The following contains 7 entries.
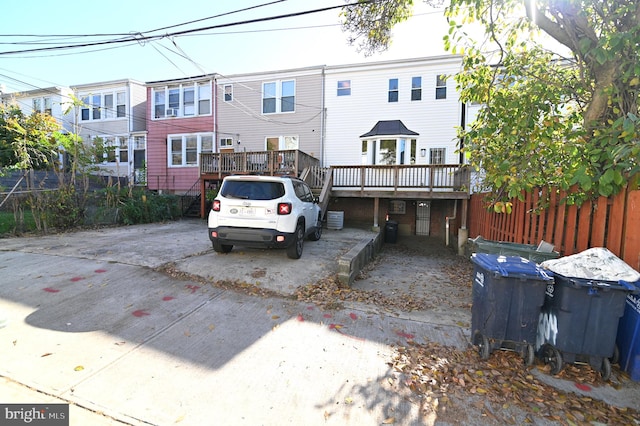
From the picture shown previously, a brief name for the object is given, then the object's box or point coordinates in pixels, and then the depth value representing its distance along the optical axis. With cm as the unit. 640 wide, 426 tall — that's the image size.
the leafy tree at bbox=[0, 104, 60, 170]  944
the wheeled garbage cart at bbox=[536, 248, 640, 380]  274
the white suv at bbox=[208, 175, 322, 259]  566
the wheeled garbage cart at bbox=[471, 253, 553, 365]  297
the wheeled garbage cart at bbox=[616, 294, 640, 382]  273
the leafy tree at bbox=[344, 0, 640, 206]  349
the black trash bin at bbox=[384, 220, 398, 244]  1281
